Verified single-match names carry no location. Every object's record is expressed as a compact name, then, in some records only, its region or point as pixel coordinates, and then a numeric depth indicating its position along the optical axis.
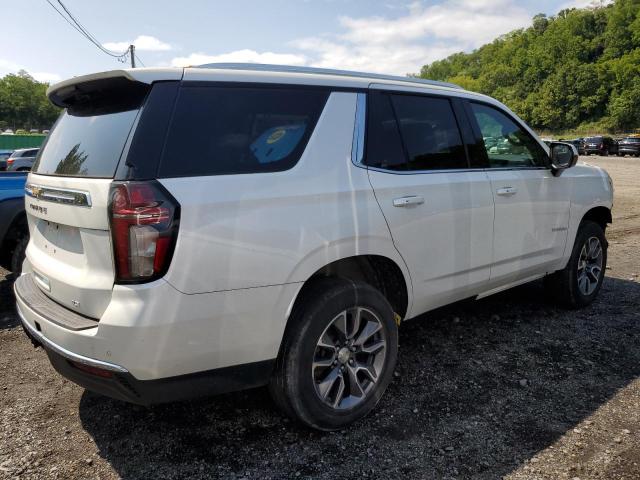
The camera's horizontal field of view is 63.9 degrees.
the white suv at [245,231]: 2.11
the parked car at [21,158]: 17.39
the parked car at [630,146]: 37.78
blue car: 4.63
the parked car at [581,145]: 42.53
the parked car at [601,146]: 40.78
